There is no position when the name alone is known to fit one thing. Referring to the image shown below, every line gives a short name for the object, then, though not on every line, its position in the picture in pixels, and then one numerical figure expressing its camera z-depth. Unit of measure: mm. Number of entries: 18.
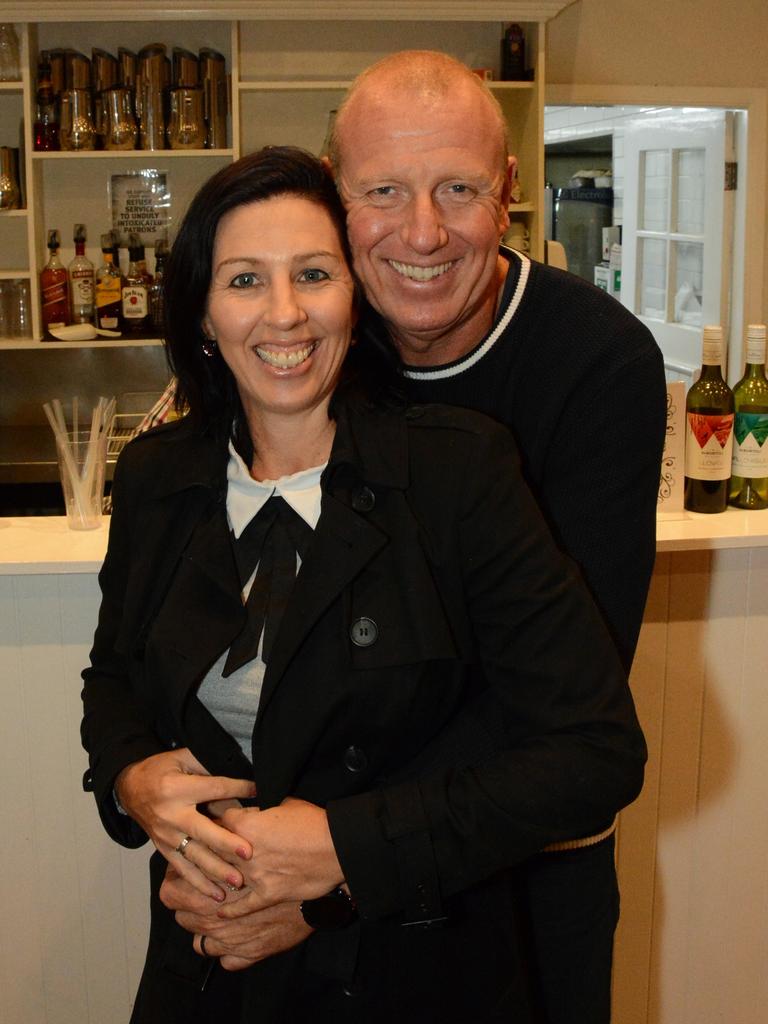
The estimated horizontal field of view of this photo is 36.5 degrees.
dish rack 4273
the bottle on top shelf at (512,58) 4293
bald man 1301
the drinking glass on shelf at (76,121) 4109
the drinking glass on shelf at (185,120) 4129
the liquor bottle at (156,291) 4297
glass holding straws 2072
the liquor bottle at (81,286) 4281
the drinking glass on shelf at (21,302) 4277
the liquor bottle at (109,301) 4293
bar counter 1921
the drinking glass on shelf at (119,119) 4121
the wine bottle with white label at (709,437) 2072
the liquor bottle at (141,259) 4324
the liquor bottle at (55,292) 4227
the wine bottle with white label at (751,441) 2123
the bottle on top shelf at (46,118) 4148
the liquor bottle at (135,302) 4297
